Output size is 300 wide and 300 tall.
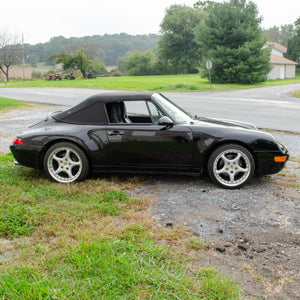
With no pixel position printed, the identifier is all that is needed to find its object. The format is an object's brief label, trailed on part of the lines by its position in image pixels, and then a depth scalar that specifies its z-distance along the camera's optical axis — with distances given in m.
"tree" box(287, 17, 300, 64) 77.69
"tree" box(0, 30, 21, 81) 64.69
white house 58.09
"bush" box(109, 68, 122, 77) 85.25
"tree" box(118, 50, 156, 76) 76.75
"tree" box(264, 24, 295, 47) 142.00
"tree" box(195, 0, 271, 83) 37.59
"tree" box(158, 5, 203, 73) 77.38
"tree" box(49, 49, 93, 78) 53.94
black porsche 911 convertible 4.67
